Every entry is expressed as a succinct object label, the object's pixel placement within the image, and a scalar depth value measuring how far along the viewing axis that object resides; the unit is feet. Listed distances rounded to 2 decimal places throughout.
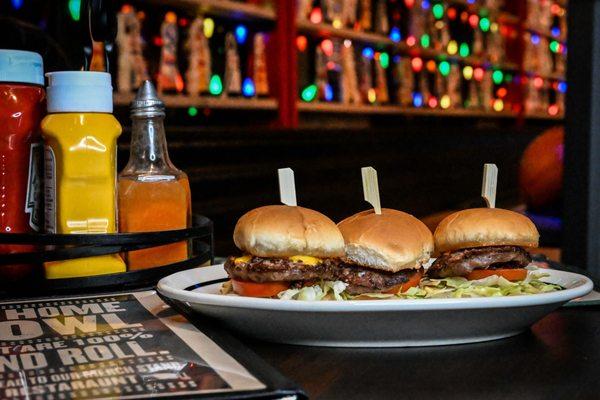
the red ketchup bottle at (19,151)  3.30
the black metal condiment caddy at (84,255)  3.02
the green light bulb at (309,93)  14.70
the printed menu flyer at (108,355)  1.85
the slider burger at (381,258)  2.79
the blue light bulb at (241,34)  12.70
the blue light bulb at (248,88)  12.72
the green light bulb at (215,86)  12.01
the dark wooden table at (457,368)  1.98
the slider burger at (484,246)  2.99
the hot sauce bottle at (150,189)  3.38
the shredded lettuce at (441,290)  2.63
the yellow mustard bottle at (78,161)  3.18
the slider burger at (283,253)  2.71
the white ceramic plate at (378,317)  2.26
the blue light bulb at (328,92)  15.29
